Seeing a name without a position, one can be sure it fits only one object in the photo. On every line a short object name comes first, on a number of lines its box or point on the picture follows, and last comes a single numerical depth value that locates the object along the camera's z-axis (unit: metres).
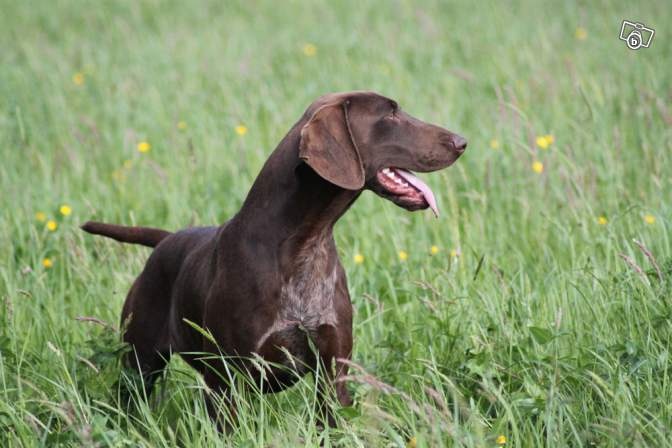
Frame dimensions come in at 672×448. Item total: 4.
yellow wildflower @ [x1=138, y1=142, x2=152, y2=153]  13.21
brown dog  6.98
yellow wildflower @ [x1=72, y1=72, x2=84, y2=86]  17.82
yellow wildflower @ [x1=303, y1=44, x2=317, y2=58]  18.62
